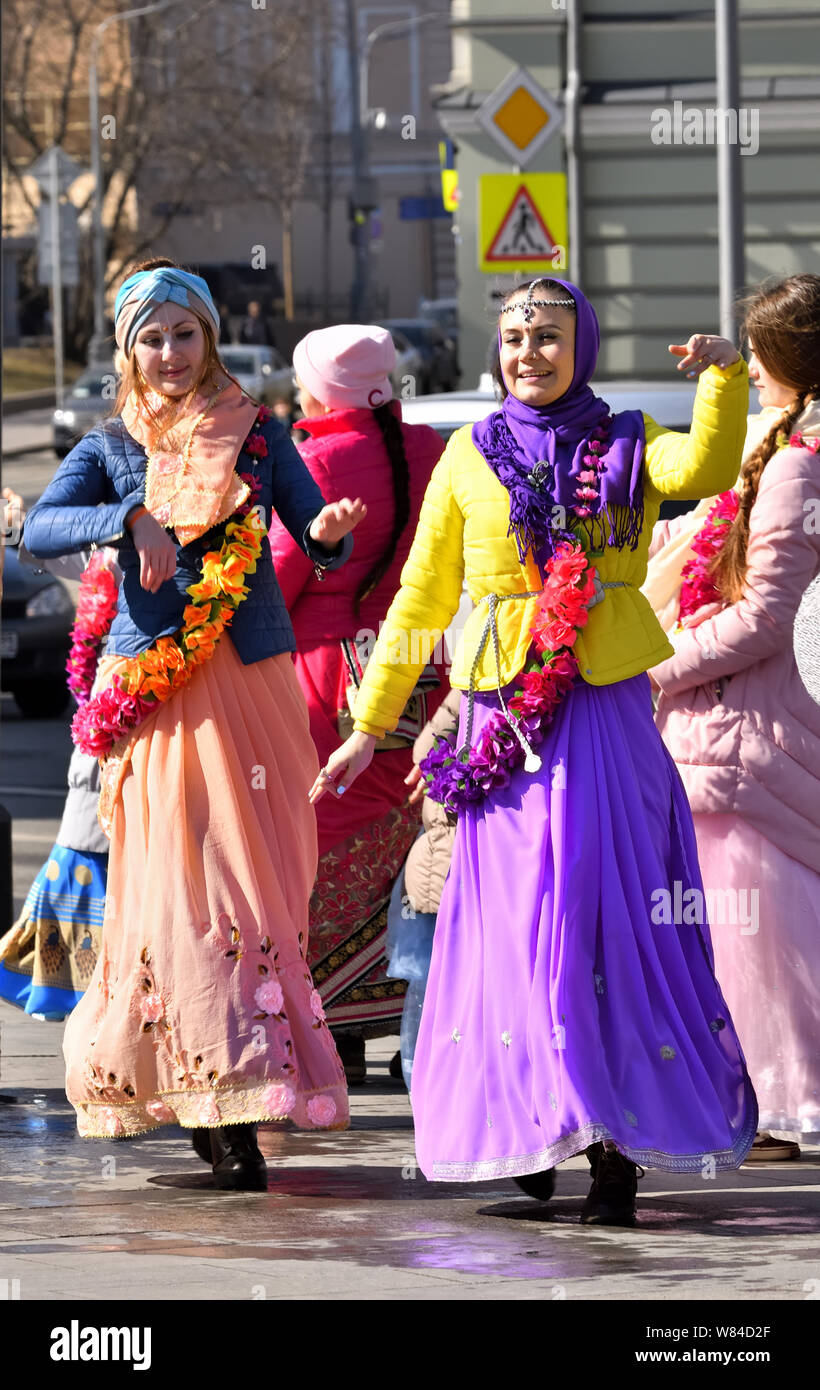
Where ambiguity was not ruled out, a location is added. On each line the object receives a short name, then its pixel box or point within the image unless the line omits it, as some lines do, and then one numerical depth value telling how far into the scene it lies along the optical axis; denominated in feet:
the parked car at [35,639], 58.85
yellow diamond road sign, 57.16
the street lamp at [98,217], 171.12
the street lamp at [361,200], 180.75
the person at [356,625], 23.63
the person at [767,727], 20.45
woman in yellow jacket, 17.57
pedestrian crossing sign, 54.80
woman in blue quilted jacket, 18.93
